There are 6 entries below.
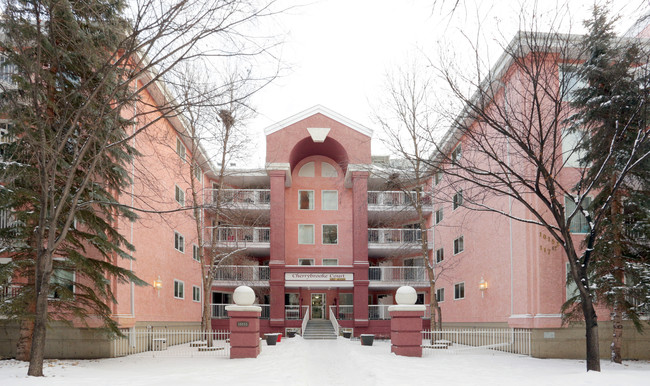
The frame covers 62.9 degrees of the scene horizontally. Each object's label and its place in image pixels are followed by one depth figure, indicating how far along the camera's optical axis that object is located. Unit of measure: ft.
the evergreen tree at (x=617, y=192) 45.44
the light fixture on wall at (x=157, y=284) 69.05
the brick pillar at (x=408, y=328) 51.88
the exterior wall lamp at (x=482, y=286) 70.91
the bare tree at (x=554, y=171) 37.01
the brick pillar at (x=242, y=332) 49.93
